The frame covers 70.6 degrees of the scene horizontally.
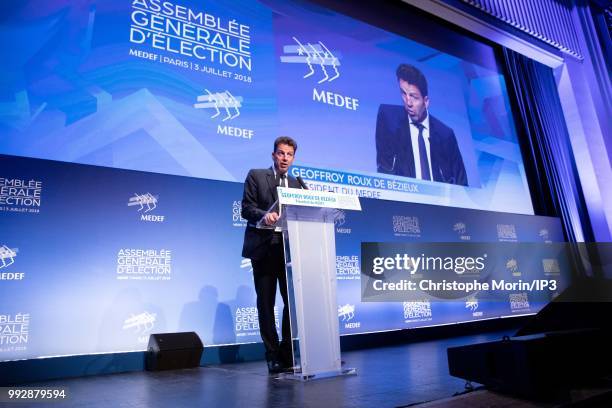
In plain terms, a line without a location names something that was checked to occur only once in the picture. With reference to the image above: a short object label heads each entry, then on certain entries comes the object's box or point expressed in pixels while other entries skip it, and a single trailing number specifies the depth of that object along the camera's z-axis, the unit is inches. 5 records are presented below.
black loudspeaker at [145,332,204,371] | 111.9
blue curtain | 257.9
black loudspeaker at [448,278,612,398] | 63.3
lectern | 84.6
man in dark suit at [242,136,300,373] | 101.0
